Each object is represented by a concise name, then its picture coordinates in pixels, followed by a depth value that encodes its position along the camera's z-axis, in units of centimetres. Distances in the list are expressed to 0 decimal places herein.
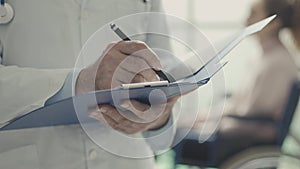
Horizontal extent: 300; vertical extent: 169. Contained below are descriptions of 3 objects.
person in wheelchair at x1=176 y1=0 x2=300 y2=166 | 215
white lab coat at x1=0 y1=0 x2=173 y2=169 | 70
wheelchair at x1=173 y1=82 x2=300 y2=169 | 208
